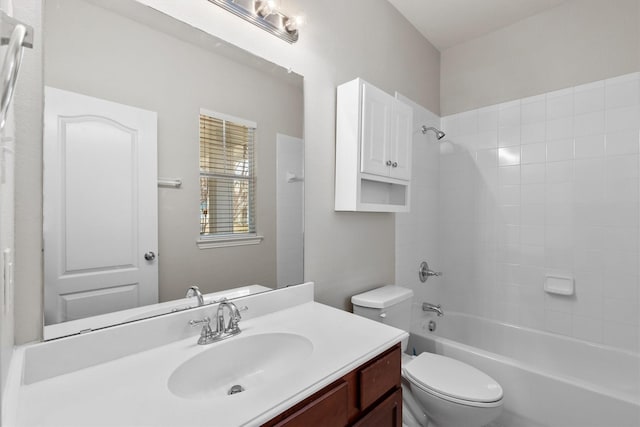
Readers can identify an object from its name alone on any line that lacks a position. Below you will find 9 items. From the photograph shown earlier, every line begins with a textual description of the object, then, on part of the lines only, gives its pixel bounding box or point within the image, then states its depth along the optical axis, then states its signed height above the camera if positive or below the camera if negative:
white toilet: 1.38 -0.79
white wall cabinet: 1.57 +0.38
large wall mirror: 0.87 +0.16
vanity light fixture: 1.22 +0.82
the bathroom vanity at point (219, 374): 0.67 -0.41
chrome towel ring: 0.39 +0.19
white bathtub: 1.45 -0.89
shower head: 2.35 +0.64
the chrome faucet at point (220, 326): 1.03 -0.38
